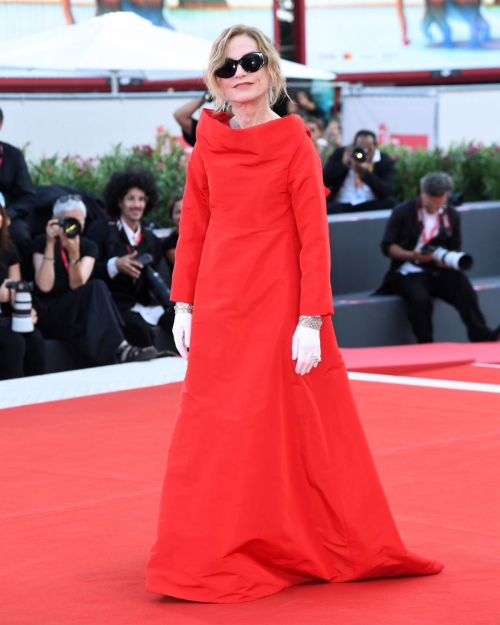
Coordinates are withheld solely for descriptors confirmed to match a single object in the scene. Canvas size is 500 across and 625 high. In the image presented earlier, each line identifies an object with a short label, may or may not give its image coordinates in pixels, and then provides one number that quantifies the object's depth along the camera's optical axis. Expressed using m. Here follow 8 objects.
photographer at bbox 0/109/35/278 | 14.82
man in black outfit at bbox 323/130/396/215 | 19.03
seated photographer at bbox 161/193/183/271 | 15.62
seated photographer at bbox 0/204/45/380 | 13.22
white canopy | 17.60
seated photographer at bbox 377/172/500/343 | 17.24
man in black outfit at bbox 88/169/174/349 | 14.68
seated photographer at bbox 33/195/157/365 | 13.93
